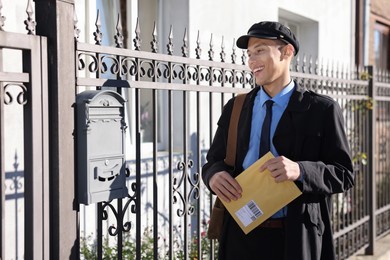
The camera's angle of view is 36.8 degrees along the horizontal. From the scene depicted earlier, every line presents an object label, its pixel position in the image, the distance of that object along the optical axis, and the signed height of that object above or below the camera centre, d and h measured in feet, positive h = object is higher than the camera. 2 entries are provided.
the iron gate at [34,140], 8.11 -0.23
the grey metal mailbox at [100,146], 8.80 -0.36
